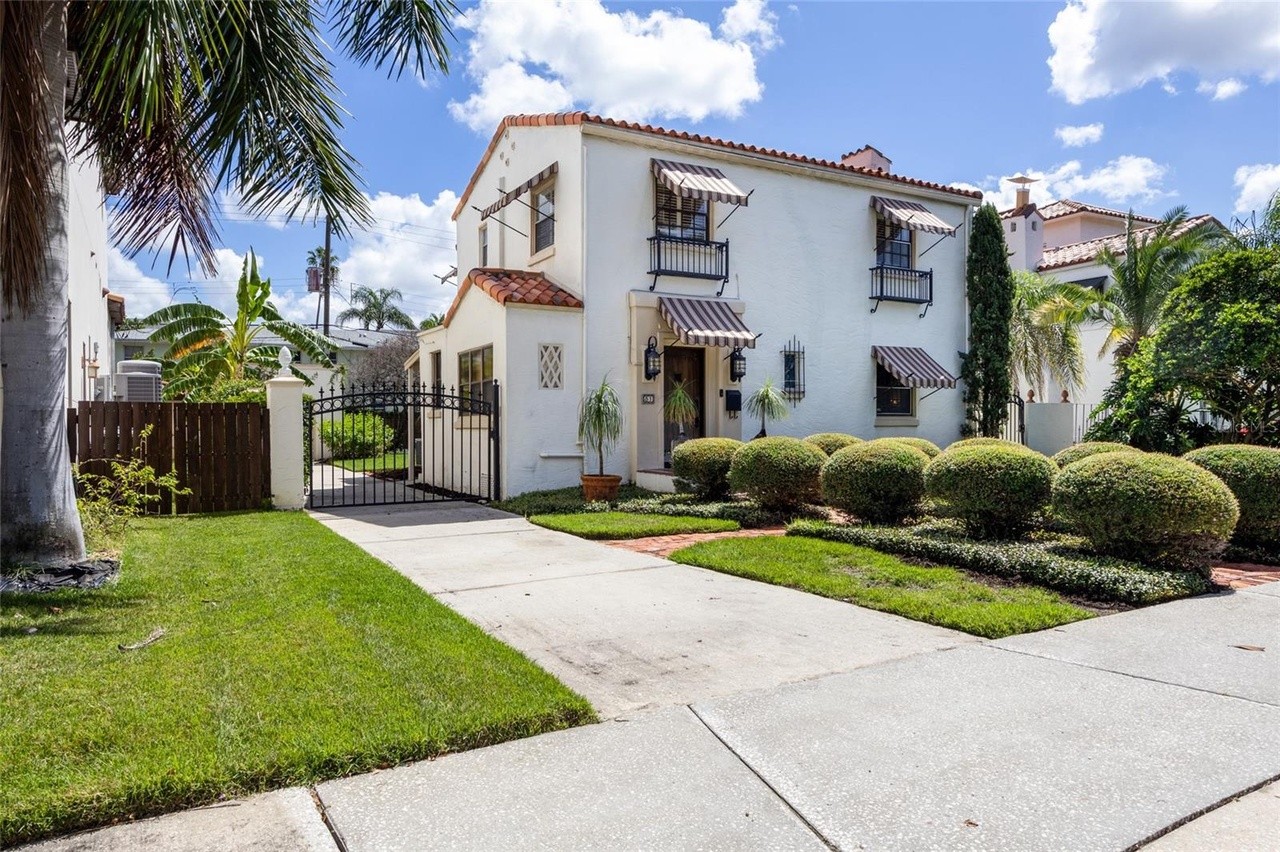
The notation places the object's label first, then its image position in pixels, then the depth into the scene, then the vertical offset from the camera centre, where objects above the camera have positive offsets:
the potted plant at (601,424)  13.07 -0.17
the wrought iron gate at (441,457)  14.01 -0.88
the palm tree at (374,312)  53.66 +7.44
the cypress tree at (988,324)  18.55 +2.11
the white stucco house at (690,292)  14.18 +2.53
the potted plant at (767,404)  15.54 +0.16
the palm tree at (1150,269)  17.80 +3.29
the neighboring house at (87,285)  10.98 +2.40
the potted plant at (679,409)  14.55 +0.09
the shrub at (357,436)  26.08 -0.66
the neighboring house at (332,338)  30.78 +3.59
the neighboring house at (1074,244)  24.14 +5.68
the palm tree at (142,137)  5.30 +2.59
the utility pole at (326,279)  37.27 +7.23
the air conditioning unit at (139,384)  12.98 +0.62
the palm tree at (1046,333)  20.75 +2.11
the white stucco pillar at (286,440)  12.38 -0.36
